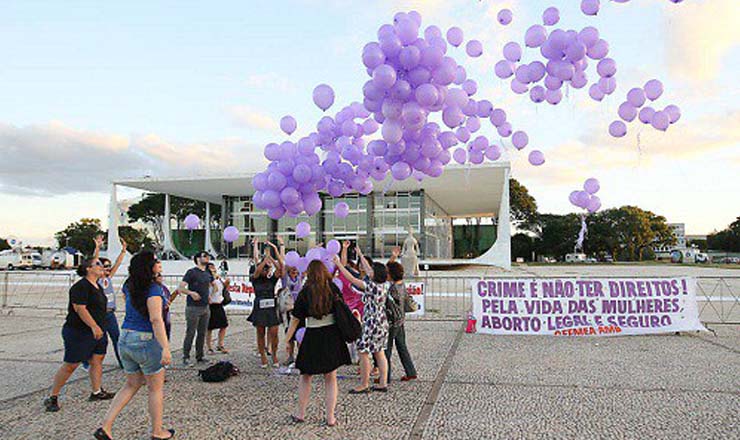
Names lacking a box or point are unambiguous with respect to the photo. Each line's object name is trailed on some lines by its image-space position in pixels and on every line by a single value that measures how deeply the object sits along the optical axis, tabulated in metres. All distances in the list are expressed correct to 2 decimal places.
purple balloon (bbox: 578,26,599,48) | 6.04
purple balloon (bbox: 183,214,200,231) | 8.08
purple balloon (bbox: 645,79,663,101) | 6.23
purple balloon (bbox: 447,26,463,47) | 6.73
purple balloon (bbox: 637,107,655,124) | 6.47
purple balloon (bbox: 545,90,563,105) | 6.77
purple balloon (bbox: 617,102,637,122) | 6.46
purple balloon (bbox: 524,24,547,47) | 6.38
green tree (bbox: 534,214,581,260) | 59.04
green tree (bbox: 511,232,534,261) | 63.78
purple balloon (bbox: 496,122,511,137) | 7.44
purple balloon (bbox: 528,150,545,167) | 7.41
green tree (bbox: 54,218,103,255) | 67.00
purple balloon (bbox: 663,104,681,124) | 6.41
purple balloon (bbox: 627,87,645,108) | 6.33
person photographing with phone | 6.61
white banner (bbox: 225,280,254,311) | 12.64
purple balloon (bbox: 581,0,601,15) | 5.86
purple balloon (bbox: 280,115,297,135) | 7.42
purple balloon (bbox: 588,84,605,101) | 6.68
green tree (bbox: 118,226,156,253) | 54.03
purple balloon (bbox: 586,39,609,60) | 6.21
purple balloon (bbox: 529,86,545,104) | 7.04
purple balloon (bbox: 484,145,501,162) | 7.55
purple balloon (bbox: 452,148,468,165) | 7.71
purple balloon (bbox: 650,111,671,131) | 6.39
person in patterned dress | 5.44
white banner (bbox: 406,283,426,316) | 11.61
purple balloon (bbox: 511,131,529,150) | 7.46
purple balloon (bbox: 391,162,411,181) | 6.88
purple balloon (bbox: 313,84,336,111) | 6.75
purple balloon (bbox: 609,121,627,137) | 6.65
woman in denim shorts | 3.93
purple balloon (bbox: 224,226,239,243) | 7.61
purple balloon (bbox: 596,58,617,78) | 6.41
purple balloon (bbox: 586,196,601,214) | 7.09
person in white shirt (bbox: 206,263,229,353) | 7.38
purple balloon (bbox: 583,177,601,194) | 7.11
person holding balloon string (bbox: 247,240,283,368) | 6.61
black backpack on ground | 5.86
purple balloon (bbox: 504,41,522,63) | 6.87
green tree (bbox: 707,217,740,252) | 78.62
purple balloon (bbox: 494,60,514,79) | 7.00
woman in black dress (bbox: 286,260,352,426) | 4.38
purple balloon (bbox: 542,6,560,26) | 6.34
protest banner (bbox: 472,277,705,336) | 9.05
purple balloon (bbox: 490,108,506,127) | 7.32
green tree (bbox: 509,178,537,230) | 53.12
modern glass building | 31.06
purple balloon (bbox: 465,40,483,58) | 7.14
